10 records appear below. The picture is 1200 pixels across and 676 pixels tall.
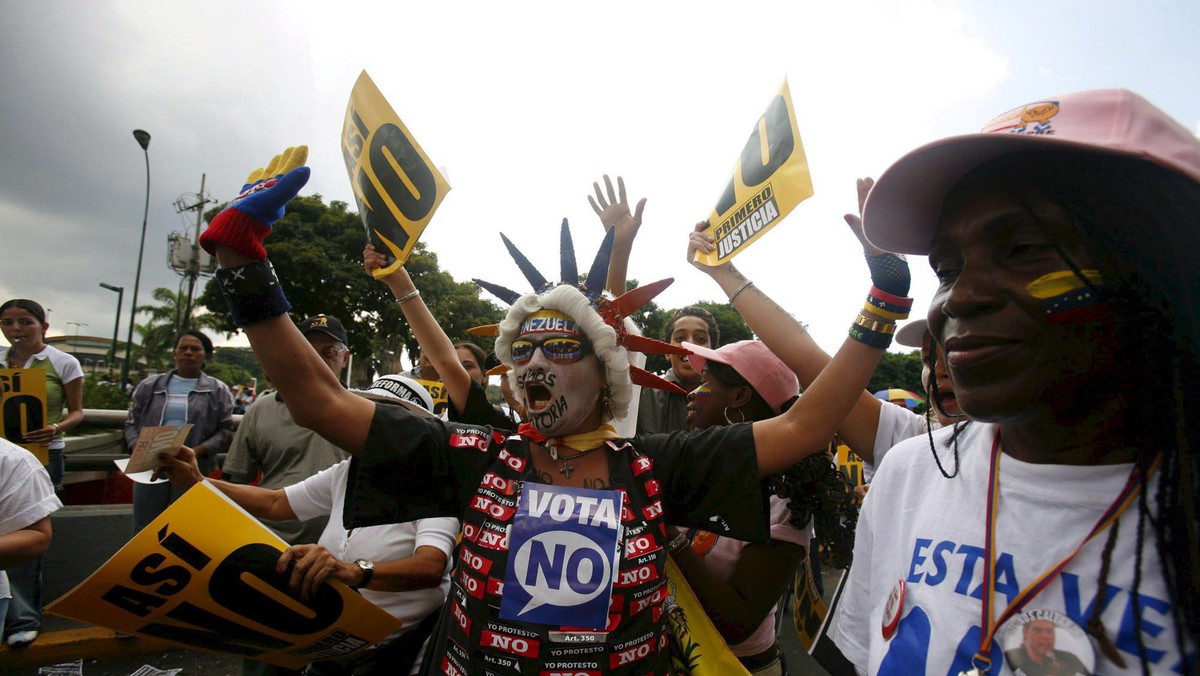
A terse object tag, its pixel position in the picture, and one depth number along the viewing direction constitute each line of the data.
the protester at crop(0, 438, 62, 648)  2.70
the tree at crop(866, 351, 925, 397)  29.47
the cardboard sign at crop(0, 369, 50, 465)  4.28
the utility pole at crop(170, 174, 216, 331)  24.93
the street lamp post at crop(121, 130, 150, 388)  19.16
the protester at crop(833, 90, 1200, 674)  0.82
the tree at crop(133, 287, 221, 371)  38.47
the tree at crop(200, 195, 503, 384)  22.31
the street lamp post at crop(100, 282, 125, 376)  25.84
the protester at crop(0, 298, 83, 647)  4.73
